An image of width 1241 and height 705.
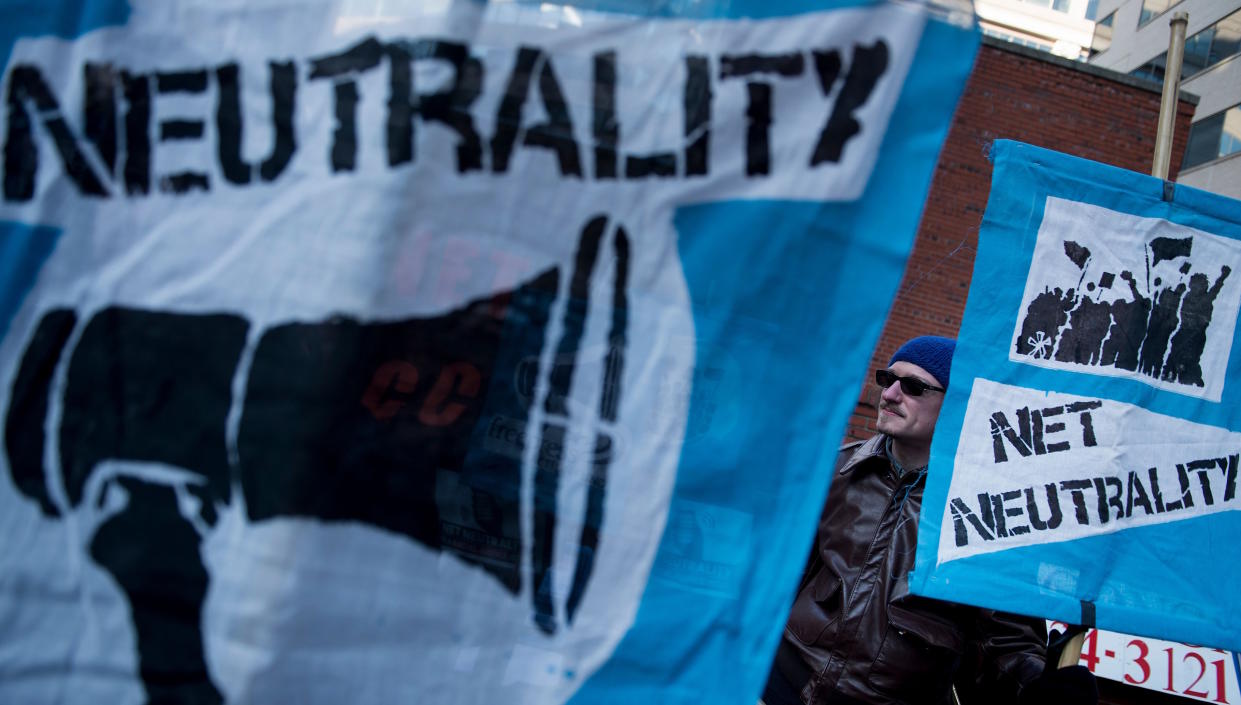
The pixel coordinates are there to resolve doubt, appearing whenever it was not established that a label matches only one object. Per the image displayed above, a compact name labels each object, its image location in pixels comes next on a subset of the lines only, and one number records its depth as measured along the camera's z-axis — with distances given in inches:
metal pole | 114.6
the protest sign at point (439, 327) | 49.7
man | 89.4
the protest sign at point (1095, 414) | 89.2
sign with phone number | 187.8
